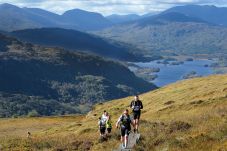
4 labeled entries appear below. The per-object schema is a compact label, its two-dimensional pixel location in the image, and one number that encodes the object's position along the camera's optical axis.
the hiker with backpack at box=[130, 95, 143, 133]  35.13
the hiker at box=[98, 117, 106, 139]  34.37
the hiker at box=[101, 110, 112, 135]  34.48
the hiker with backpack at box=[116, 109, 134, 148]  29.58
